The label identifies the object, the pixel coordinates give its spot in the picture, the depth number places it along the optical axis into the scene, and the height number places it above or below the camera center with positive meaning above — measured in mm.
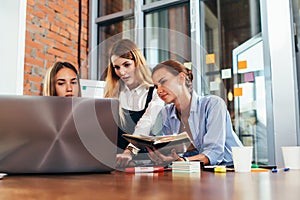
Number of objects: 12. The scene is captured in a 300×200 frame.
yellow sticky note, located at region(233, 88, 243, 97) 2525 +282
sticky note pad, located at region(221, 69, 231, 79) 2631 +444
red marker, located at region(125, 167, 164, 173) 910 -111
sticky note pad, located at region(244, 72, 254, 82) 2445 +388
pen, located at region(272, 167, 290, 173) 953 -123
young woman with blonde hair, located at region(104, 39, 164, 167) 1336 +189
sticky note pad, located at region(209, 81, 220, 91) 2711 +356
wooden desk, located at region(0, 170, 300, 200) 479 -102
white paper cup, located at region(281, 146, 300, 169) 1076 -96
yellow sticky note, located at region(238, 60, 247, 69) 2518 +493
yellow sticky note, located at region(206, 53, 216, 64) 2780 +595
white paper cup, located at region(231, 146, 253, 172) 985 -89
